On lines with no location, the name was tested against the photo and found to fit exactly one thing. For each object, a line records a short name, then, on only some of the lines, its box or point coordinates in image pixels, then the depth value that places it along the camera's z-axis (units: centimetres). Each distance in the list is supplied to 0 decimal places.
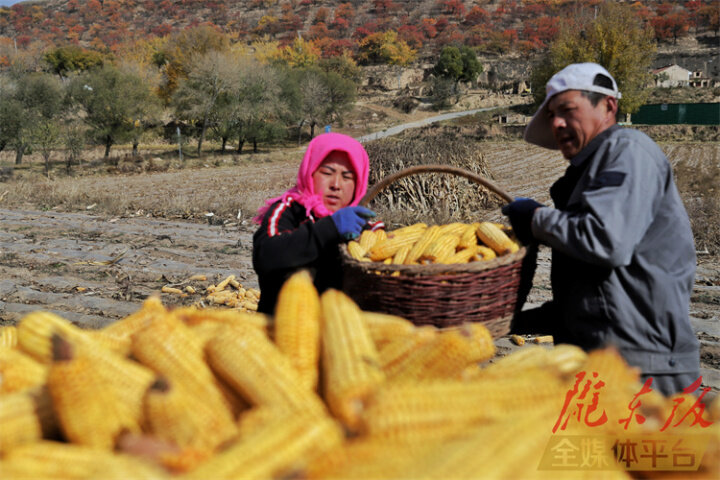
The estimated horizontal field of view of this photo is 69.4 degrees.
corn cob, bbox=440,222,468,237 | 288
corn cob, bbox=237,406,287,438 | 139
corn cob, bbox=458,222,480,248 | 279
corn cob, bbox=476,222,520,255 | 260
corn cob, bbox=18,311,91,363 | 176
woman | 260
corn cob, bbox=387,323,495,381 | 161
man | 220
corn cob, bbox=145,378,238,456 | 138
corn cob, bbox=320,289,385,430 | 146
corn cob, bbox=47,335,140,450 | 141
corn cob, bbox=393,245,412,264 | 260
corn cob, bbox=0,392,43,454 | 143
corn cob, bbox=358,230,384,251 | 271
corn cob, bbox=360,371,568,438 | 134
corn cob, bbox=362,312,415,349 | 182
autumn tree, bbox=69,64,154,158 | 3488
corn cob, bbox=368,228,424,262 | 267
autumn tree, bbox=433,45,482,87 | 7481
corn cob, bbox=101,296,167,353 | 189
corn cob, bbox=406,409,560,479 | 119
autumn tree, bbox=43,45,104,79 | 7619
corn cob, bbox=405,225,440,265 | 257
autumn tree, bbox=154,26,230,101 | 6297
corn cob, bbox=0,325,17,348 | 201
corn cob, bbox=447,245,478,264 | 260
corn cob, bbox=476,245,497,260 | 265
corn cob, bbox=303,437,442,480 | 123
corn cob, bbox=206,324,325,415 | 148
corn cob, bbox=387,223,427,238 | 295
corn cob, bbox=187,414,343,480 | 120
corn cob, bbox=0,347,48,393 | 165
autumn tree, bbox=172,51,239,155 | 4144
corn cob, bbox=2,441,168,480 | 119
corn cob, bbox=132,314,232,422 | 156
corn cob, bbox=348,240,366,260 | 253
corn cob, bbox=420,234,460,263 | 254
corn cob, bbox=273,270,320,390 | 166
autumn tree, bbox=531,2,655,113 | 3697
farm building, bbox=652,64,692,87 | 6444
